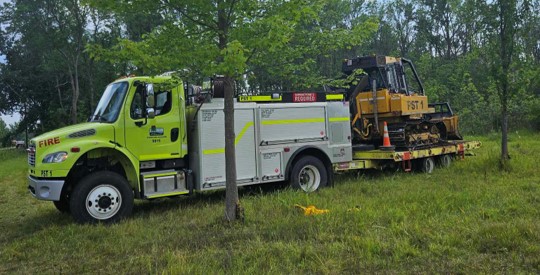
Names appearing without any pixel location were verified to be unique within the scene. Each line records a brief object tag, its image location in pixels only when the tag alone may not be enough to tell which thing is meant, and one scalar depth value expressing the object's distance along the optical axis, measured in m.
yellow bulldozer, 12.98
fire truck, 7.87
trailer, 11.94
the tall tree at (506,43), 12.38
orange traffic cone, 12.35
